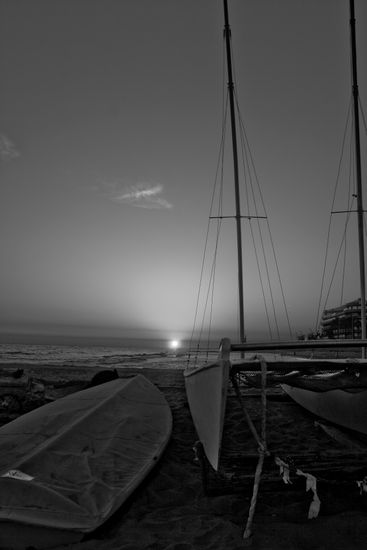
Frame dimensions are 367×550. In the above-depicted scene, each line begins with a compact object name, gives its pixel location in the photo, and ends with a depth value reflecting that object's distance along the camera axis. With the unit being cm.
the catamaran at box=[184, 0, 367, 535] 365
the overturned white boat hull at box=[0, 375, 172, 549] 282
